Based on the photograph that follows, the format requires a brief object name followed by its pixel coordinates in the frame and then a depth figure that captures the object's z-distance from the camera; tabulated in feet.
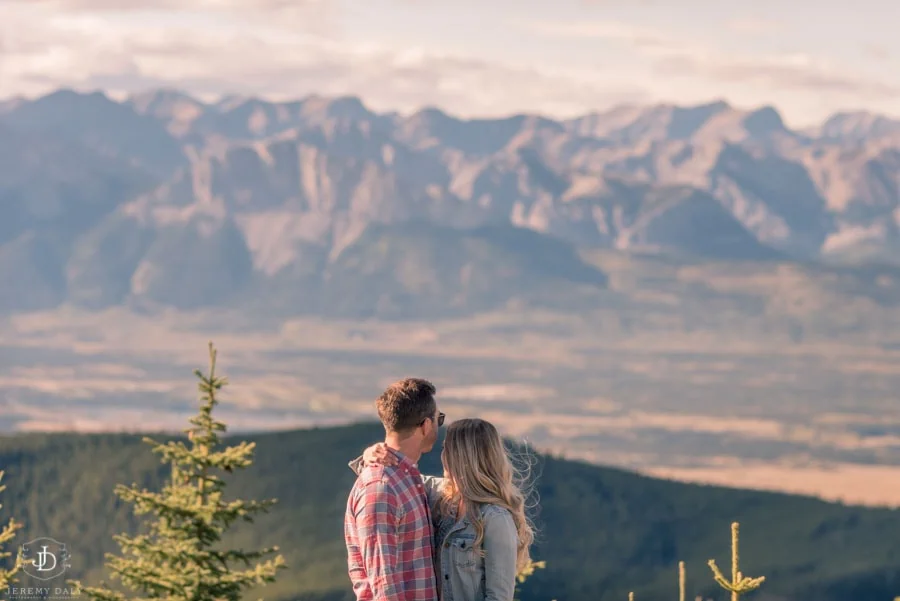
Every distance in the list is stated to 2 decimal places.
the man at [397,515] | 47.98
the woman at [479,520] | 47.24
